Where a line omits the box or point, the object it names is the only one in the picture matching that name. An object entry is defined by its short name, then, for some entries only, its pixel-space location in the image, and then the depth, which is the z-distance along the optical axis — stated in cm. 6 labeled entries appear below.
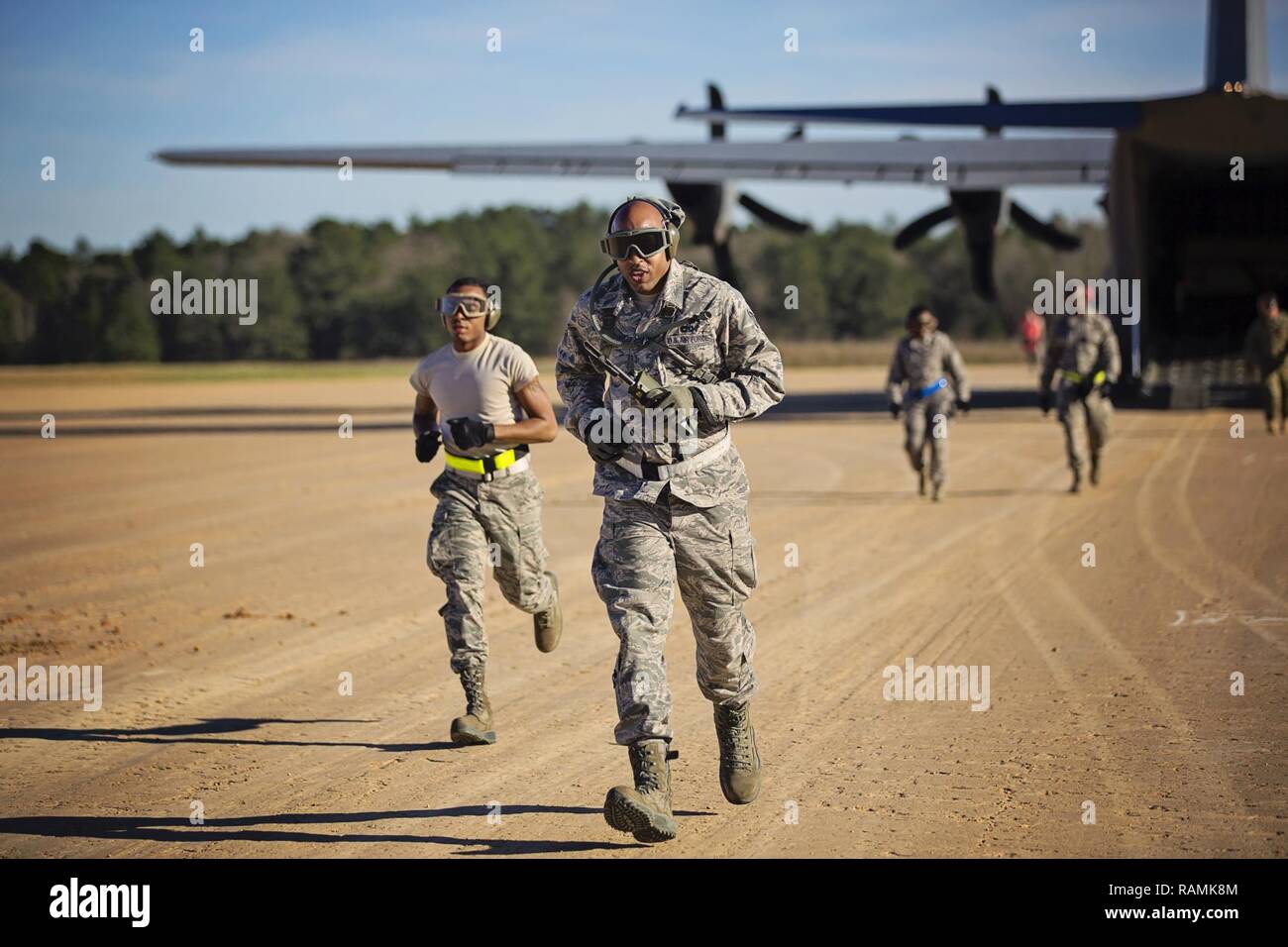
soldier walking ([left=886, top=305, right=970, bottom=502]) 1490
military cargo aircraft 2117
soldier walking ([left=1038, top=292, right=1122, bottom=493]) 1504
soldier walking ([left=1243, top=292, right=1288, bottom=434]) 2117
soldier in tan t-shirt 678
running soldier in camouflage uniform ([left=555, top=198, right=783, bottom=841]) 527
